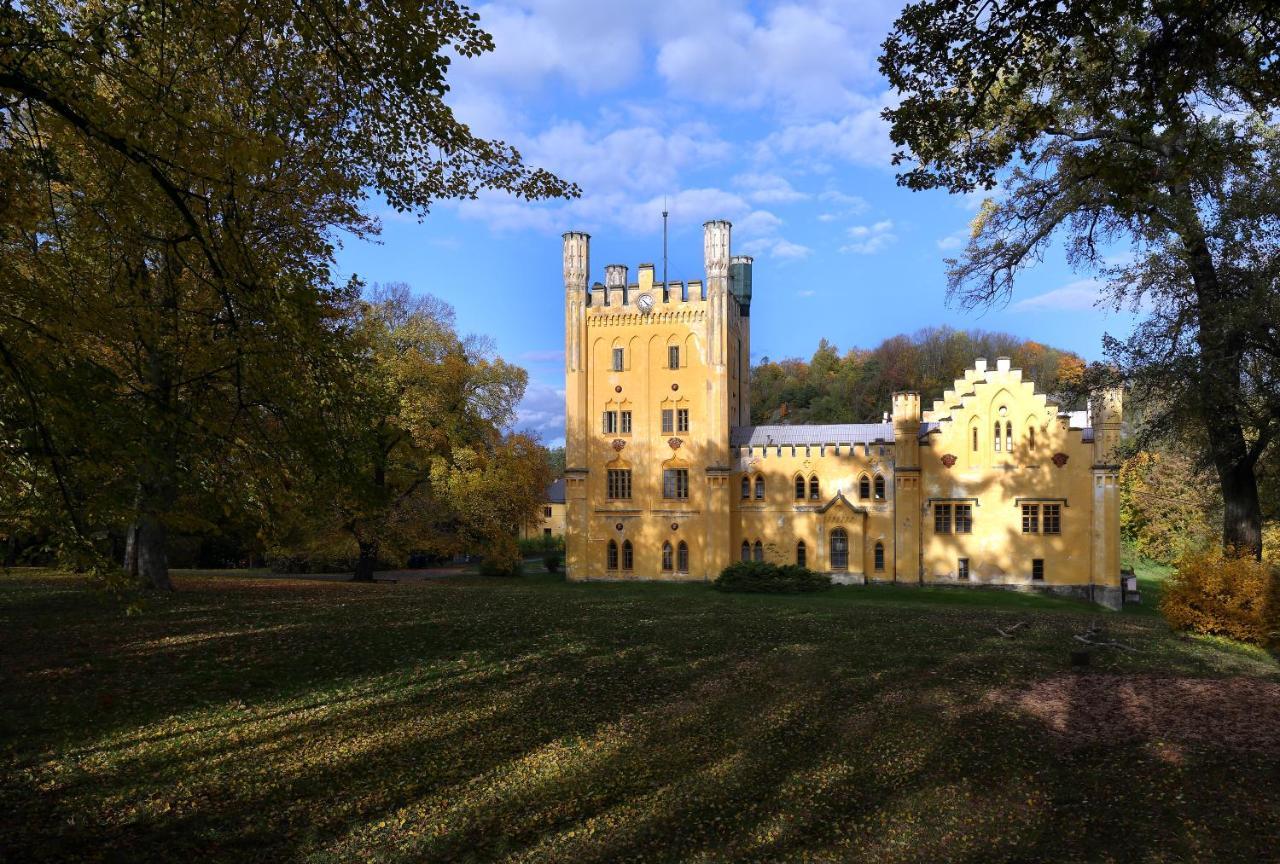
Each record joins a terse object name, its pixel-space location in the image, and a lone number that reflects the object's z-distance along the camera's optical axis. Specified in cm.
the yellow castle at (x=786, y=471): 3459
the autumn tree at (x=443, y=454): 3409
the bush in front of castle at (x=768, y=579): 3344
